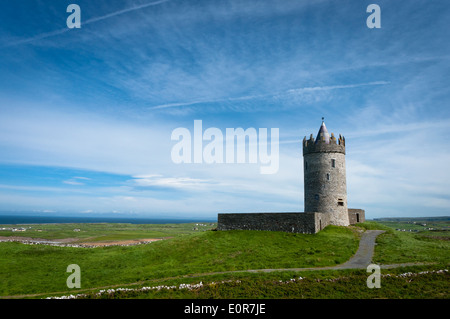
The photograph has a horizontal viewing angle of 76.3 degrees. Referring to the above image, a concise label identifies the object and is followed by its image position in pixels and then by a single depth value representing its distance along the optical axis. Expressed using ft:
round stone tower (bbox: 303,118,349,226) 134.10
